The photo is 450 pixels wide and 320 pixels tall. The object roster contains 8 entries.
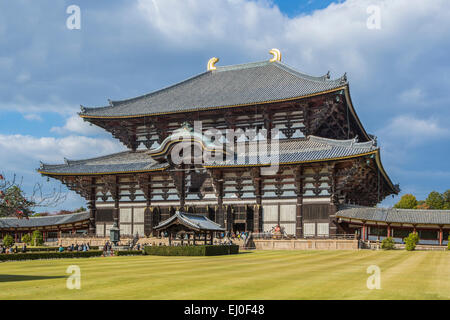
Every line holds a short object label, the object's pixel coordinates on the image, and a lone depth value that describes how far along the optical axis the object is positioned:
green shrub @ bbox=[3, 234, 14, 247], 58.00
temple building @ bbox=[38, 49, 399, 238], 51.16
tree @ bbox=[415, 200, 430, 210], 104.05
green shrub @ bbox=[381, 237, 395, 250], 46.22
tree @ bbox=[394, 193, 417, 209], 104.45
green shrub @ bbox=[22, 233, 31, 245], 65.88
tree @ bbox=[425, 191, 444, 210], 101.50
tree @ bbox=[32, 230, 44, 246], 63.59
